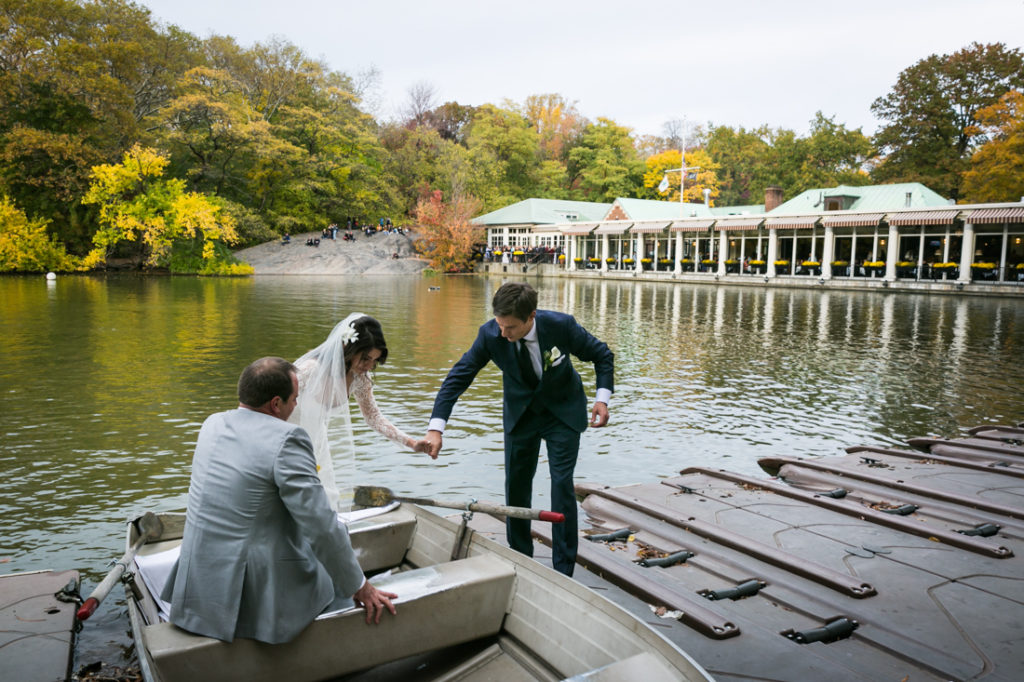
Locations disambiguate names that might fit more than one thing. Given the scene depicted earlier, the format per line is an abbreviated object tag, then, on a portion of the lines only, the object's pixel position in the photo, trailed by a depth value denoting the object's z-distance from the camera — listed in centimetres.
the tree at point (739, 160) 6544
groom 411
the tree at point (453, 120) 8019
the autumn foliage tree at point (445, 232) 5212
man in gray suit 264
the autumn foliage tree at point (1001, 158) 3472
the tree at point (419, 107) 7738
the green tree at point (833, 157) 5403
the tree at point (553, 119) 8031
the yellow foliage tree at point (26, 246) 3853
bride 423
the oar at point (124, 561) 285
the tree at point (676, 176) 6500
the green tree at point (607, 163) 6775
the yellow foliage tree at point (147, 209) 4050
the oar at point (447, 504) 352
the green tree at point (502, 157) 6281
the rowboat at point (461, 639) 260
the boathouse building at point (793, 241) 3375
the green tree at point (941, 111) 4356
